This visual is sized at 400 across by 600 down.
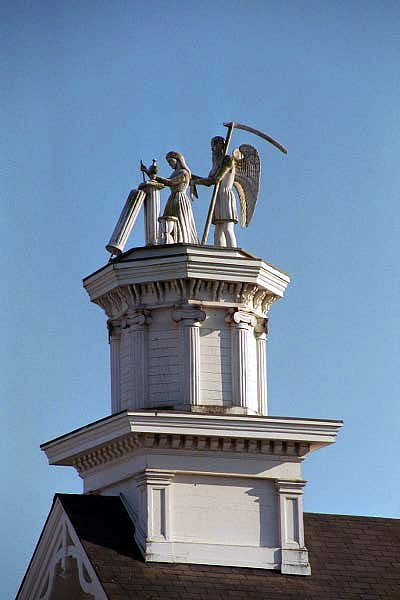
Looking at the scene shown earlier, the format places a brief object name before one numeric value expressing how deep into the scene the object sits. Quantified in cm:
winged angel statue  4759
